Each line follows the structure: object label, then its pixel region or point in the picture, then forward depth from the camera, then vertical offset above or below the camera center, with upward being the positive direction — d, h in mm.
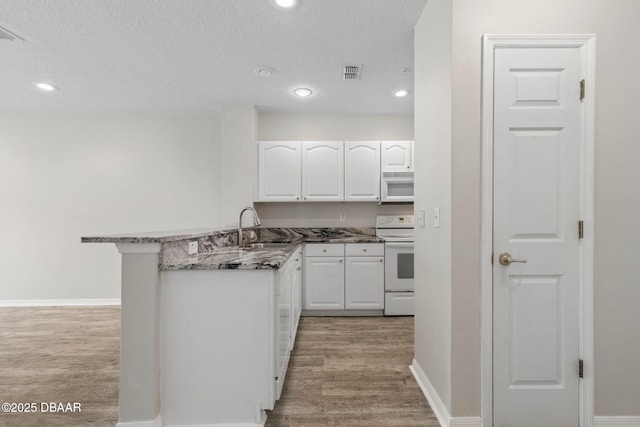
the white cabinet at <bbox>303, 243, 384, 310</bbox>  3465 -825
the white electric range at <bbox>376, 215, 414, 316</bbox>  3453 -821
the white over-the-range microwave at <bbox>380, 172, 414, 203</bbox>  3734 +302
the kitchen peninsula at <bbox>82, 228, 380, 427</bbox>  1572 -681
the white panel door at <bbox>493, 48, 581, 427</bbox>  1579 -144
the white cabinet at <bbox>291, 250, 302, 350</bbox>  2500 -780
